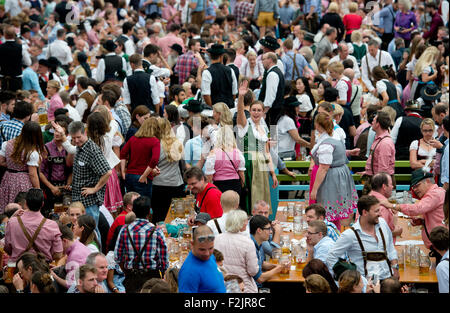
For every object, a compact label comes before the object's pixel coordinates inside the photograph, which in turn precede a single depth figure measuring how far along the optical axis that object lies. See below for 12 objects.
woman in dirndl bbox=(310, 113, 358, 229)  14.75
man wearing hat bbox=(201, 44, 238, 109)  19.86
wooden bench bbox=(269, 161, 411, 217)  17.19
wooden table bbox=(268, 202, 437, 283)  12.42
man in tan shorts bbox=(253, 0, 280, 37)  31.42
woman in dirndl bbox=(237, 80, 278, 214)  16.00
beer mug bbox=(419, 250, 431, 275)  12.73
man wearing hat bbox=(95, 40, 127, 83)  22.84
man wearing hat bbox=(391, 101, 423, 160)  18.11
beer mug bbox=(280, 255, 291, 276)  12.76
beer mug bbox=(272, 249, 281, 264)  12.99
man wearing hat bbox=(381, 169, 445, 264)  13.23
